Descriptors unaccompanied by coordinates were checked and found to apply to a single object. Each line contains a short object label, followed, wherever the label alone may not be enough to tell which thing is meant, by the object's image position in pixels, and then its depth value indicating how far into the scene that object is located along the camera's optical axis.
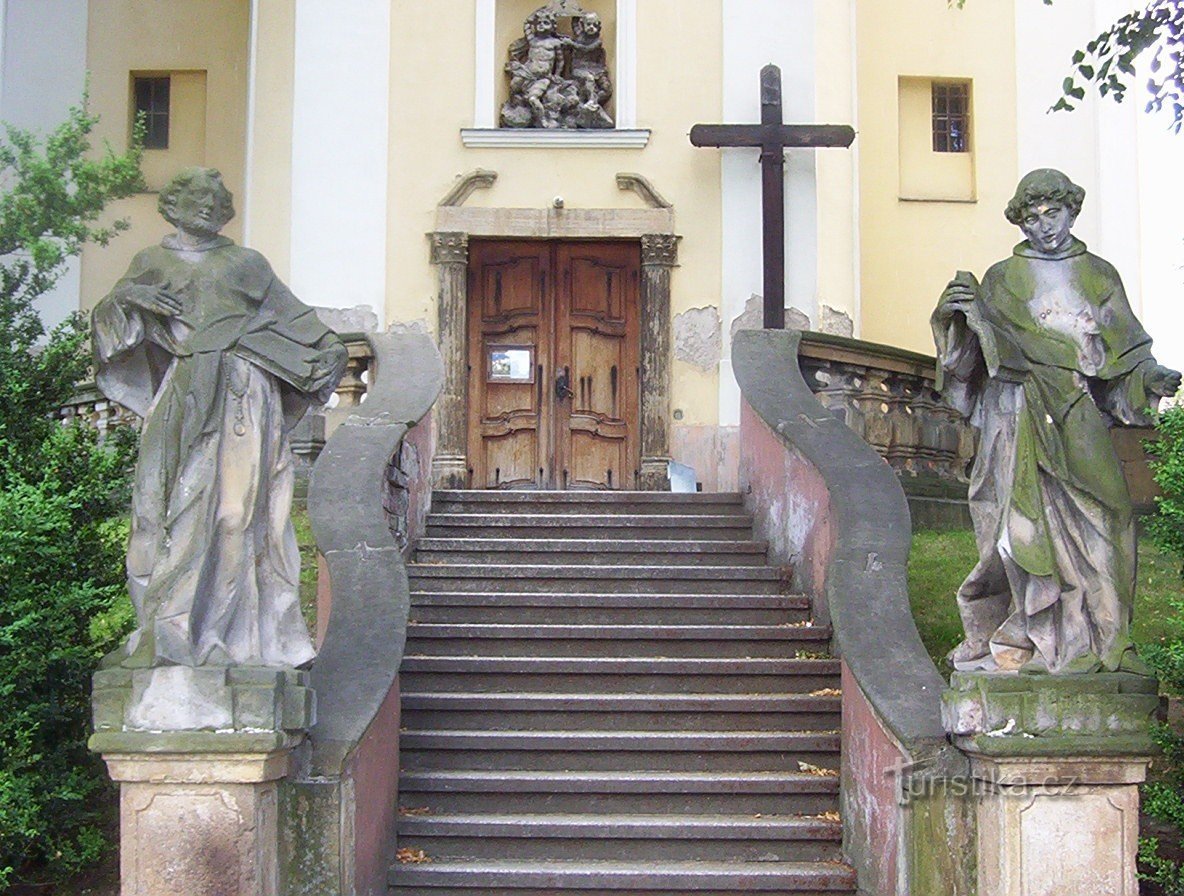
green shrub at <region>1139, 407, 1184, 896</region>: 7.68
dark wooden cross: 15.88
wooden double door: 16.45
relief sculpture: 16.69
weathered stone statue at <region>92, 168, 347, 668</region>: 6.77
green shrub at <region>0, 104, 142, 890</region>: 8.05
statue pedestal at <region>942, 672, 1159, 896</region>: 6.85
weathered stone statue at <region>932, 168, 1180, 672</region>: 6.95
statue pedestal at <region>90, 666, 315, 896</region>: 6.63
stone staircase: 8.31
